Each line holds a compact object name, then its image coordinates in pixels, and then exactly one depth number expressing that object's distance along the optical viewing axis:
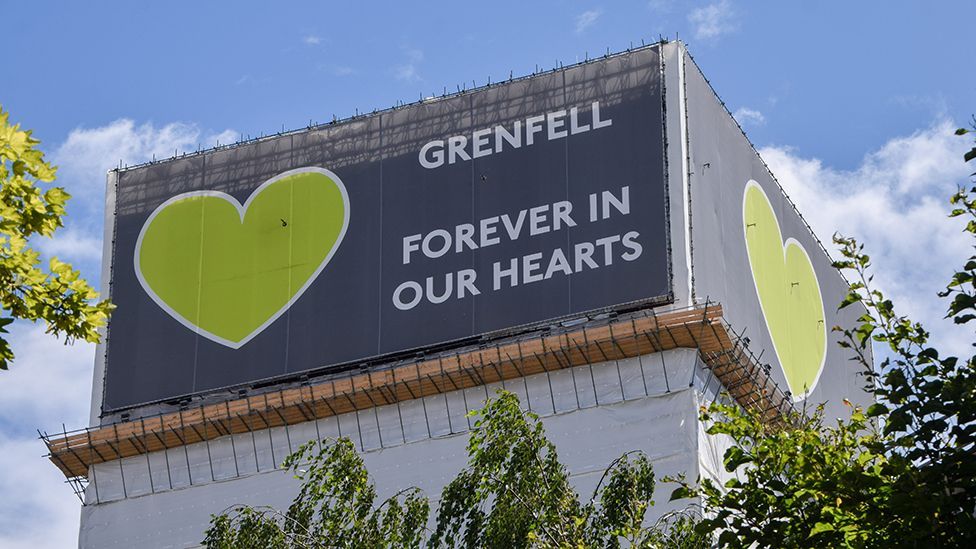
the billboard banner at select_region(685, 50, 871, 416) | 57.53
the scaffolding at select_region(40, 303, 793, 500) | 54.19
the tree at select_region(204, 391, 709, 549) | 26.52
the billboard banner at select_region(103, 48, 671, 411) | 56.31
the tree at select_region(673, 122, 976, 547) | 15.76
